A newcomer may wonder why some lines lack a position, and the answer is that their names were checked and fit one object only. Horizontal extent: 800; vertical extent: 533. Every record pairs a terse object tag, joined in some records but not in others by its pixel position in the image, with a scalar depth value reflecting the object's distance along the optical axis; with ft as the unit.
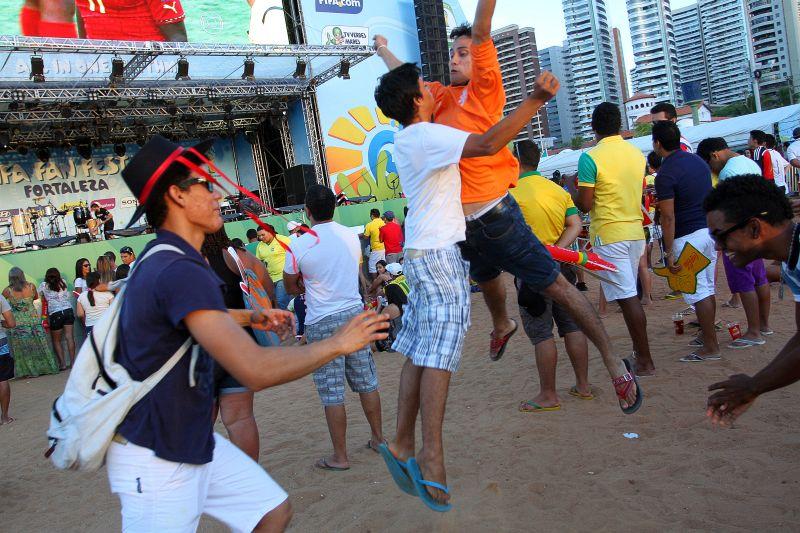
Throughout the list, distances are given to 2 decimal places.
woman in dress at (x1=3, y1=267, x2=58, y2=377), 36.76
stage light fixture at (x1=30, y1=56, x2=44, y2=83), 48.11
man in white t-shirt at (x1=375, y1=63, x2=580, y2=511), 10.41
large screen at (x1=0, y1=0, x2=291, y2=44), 50.24
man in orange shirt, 11.82
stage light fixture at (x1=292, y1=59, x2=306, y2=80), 63.26
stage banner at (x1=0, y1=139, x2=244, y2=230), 65.36
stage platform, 42.42
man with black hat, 6.68
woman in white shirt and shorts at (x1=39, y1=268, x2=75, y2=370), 39.47
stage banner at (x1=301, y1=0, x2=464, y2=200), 68.59
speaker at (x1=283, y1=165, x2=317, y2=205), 66.44
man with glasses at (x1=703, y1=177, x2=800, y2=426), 8.48
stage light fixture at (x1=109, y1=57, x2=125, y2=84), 52.29
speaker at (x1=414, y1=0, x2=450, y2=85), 75.10
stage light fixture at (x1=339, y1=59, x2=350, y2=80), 63.36
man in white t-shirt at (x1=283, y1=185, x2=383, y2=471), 16.12
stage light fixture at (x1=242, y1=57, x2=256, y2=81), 60.18
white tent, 67.62
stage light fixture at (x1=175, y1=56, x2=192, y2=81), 55.57
